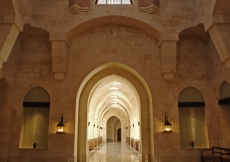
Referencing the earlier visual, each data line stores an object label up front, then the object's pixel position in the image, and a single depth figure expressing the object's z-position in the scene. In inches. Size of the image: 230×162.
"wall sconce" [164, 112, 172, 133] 391.2
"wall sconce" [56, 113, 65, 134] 394.4
